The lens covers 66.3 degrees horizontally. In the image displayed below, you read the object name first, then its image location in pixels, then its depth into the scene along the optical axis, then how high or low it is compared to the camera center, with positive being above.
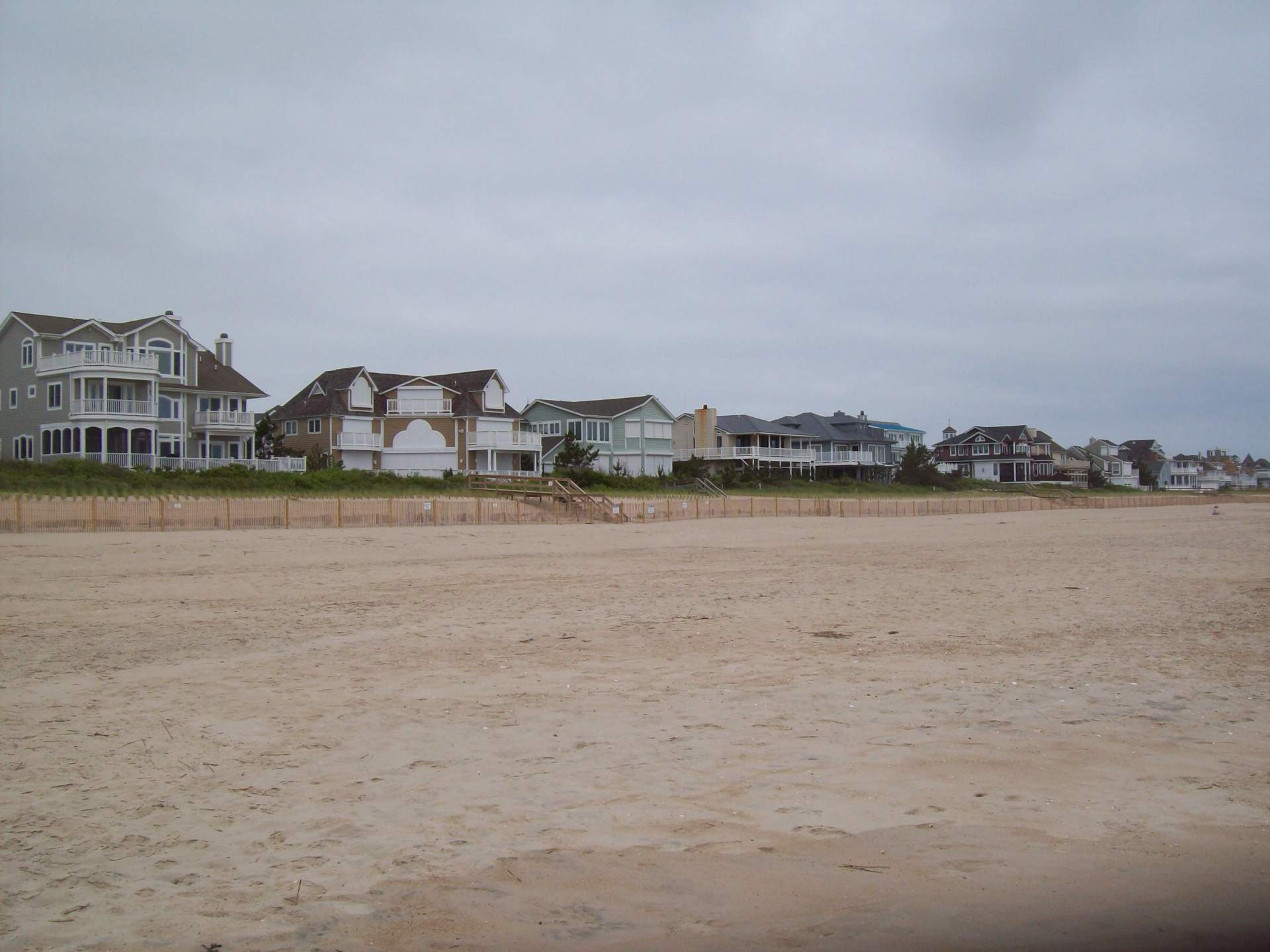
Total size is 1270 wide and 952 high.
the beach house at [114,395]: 43.50 +4.33
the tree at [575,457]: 61.06 +1.60
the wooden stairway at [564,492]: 41.28 -0.43
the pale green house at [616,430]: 68.50 +3.71
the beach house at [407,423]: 57.84 +3.71
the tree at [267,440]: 58.25 +2.73
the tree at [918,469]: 81.88 +0.77
